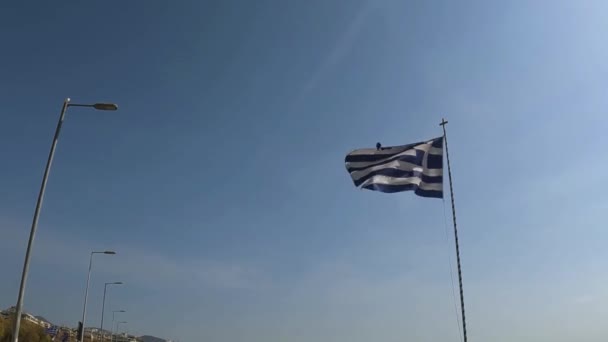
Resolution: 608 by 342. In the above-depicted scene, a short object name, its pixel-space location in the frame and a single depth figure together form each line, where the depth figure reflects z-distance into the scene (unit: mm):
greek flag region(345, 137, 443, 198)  21781
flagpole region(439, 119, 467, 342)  19297
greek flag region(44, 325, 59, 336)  57125
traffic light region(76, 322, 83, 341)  41938
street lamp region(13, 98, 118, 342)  18802
